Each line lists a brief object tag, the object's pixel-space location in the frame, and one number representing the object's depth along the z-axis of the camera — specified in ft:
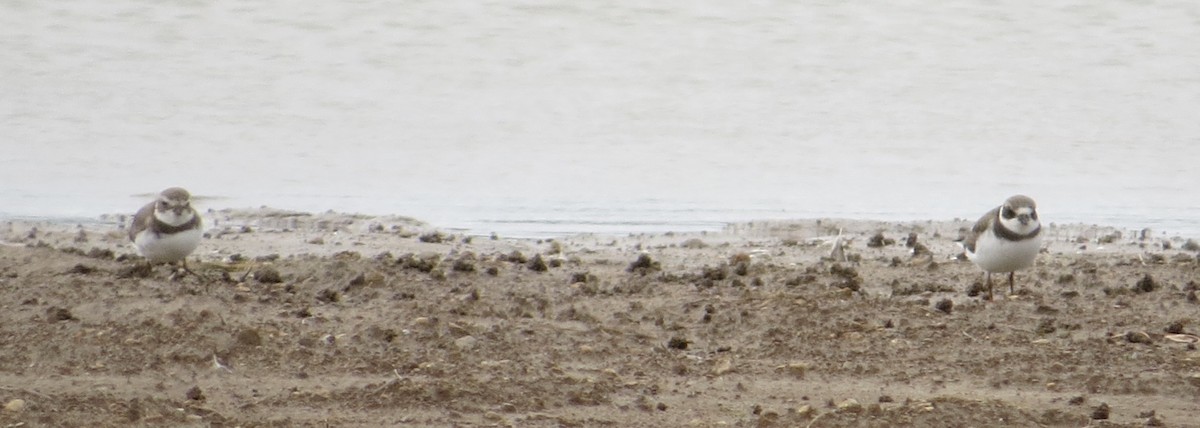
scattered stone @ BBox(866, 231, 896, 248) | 71.05
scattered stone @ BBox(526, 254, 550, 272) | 61.41
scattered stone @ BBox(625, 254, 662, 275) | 62.23
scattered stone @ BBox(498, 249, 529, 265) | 62.69
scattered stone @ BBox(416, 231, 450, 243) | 72.23
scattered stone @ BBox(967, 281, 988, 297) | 59.52
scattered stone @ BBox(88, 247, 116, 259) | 60.95
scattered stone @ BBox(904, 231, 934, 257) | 68.54
